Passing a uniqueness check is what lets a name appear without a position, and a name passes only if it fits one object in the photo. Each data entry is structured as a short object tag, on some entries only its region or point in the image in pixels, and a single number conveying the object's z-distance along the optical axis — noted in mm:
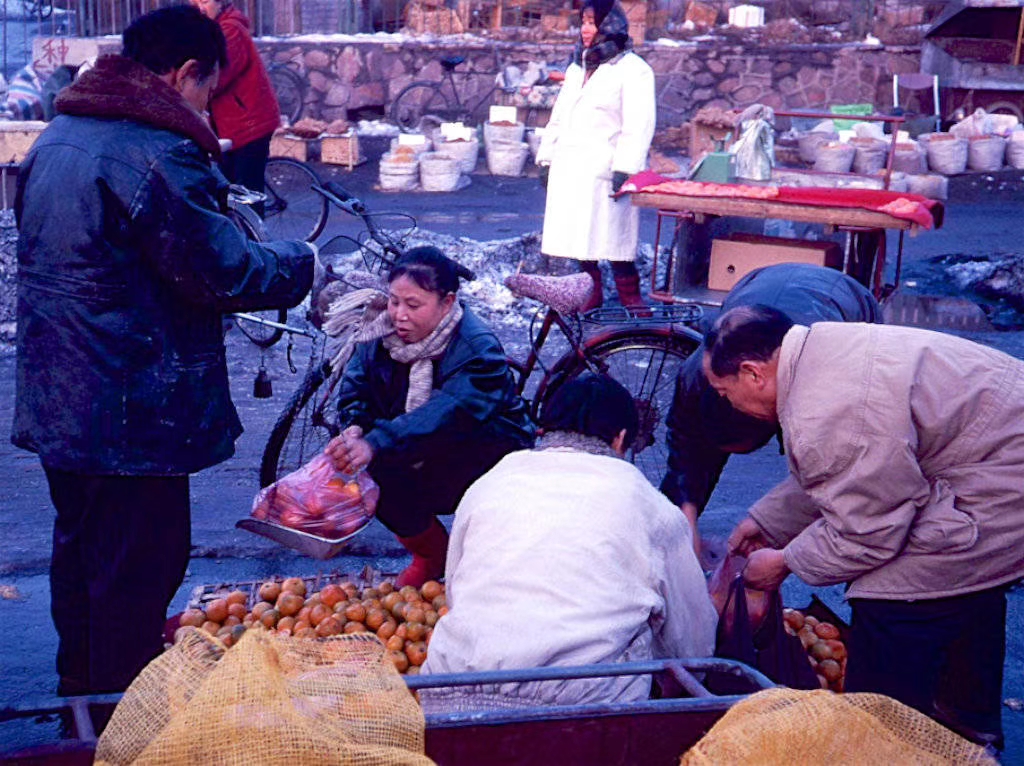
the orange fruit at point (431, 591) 4676
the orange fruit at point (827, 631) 4445
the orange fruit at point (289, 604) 4566
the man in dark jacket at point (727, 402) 4305
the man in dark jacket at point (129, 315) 3383
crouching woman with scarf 4582
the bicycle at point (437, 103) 17297
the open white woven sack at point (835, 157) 14406
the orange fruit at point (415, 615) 4449
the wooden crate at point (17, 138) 9578
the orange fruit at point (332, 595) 4625
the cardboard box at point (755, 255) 8094
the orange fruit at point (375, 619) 4445
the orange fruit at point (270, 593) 4727
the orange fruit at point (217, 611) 4516
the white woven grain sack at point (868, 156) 14555
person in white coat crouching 2904
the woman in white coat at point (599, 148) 8219
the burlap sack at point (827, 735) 2031
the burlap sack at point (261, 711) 1975
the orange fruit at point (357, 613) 4492
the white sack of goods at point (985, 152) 15664
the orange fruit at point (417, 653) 4258
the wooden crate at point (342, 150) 15492
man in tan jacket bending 3107
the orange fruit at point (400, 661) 4199
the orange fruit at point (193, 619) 4402
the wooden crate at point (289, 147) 15523
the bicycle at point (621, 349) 6109
